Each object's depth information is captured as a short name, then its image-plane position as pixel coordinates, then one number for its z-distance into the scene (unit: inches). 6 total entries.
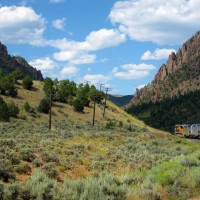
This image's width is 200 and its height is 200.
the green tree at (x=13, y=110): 3102.9
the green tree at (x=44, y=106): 3528.5
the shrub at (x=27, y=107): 3405.5
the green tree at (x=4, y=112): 2778.1
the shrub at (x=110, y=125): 3062.0
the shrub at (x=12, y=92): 3695.4
